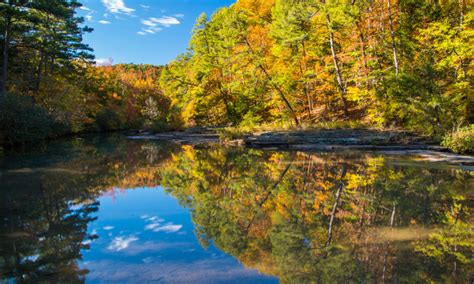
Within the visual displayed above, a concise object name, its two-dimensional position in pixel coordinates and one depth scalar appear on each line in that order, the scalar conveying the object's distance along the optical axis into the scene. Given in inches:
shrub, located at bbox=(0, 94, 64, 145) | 735.7
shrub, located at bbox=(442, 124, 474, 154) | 550.0
